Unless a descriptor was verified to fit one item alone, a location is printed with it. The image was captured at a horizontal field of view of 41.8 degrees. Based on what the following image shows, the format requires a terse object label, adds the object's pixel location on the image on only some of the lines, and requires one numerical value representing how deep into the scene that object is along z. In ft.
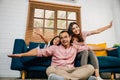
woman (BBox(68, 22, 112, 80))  6.36
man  5.04
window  11.76
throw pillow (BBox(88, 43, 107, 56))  10.07
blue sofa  7.54
